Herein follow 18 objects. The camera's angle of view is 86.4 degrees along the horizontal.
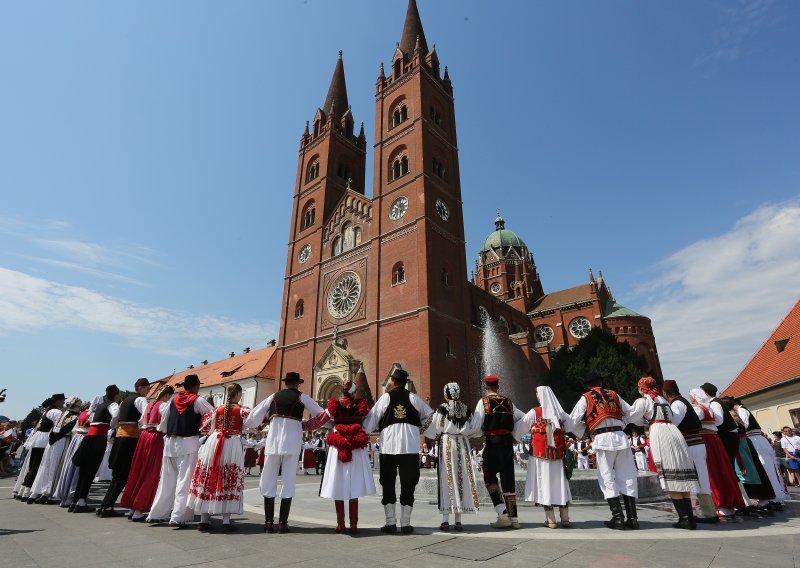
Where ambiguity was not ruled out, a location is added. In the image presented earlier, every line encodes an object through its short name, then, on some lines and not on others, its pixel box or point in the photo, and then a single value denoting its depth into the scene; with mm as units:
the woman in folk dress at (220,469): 5012
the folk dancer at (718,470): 6035
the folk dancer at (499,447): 5305
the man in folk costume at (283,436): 5076
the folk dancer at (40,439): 8414
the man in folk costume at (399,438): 5117
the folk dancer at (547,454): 5383
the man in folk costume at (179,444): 5441
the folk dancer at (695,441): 5777
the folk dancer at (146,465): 5664
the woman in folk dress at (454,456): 5293
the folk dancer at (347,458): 5035
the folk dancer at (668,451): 5168
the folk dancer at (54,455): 7859
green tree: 32656
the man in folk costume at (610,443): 5203
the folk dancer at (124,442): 5988
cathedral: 24453
